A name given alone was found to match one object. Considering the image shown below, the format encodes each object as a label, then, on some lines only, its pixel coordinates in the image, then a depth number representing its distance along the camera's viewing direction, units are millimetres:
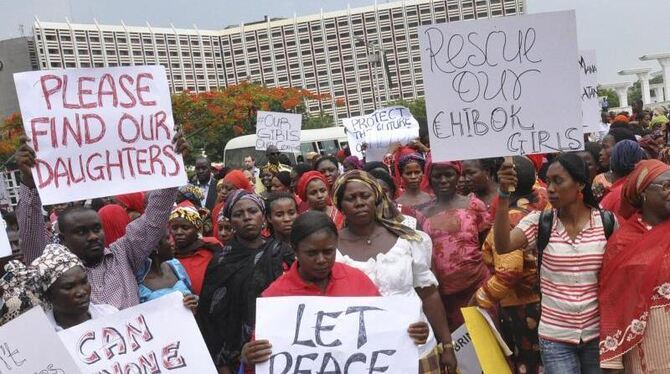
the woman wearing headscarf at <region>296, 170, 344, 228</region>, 6176
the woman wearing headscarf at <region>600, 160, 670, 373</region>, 3746
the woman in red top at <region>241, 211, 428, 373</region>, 3611
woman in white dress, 4109
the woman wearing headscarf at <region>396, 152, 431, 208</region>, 6098
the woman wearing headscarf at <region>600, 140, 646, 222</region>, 5551
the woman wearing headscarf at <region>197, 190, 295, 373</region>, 4309
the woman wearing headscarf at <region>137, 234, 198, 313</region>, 4442
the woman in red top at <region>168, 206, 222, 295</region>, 5195
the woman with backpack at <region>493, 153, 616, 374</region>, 4047
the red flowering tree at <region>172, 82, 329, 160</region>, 55219
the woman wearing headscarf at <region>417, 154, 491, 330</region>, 5203
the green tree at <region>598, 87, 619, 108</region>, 86888
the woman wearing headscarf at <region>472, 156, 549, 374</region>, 4523
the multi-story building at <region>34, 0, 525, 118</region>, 104500
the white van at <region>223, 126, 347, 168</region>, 31312
